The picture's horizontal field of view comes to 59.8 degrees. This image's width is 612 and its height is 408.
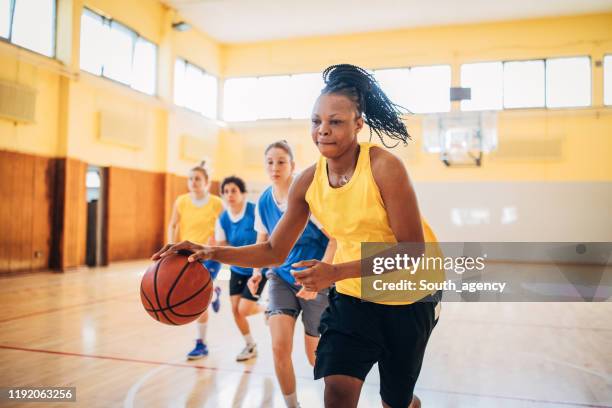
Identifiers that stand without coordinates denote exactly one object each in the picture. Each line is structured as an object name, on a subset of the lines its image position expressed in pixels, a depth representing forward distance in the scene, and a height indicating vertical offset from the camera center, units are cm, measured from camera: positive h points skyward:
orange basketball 218 -32
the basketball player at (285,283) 274 -37
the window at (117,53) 1004 +327
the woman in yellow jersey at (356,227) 166 -4
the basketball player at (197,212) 457 +1
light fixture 1220 +431
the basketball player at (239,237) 397 -18
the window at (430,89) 1298 +317
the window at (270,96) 1417 +323
